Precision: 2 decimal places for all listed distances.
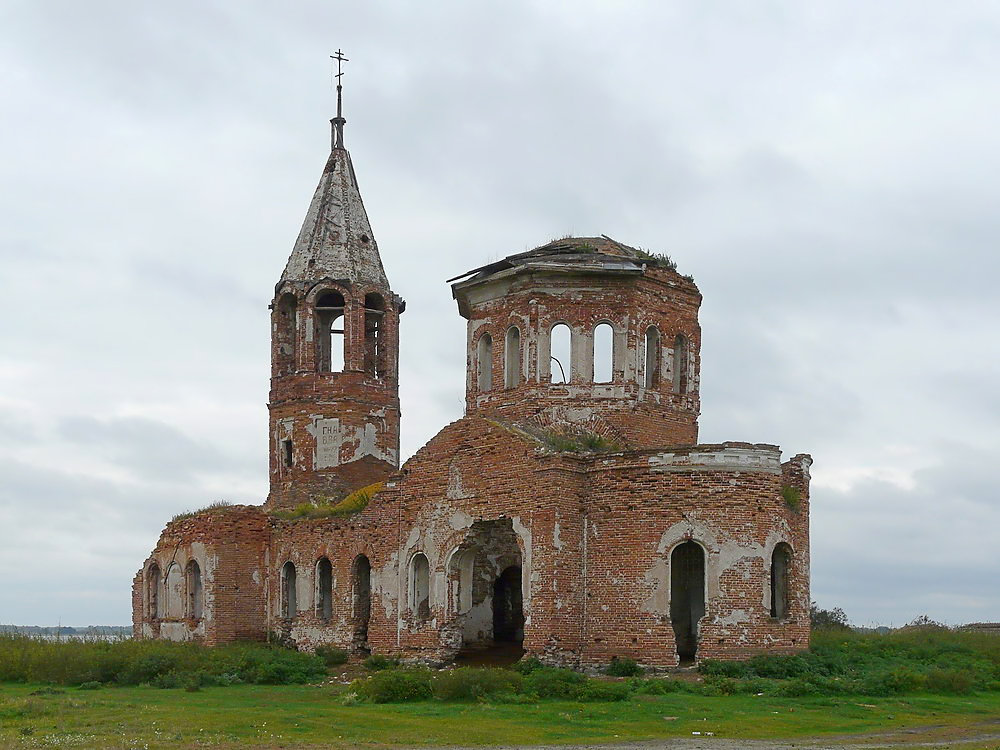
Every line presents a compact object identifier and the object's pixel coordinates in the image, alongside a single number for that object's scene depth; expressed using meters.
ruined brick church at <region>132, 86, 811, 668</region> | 24.00
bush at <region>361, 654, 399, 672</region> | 26.94
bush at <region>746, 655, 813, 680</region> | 22.77
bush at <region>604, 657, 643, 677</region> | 23.39
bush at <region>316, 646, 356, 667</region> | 28.61
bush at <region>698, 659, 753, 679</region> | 22.69
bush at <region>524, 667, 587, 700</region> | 20.45
